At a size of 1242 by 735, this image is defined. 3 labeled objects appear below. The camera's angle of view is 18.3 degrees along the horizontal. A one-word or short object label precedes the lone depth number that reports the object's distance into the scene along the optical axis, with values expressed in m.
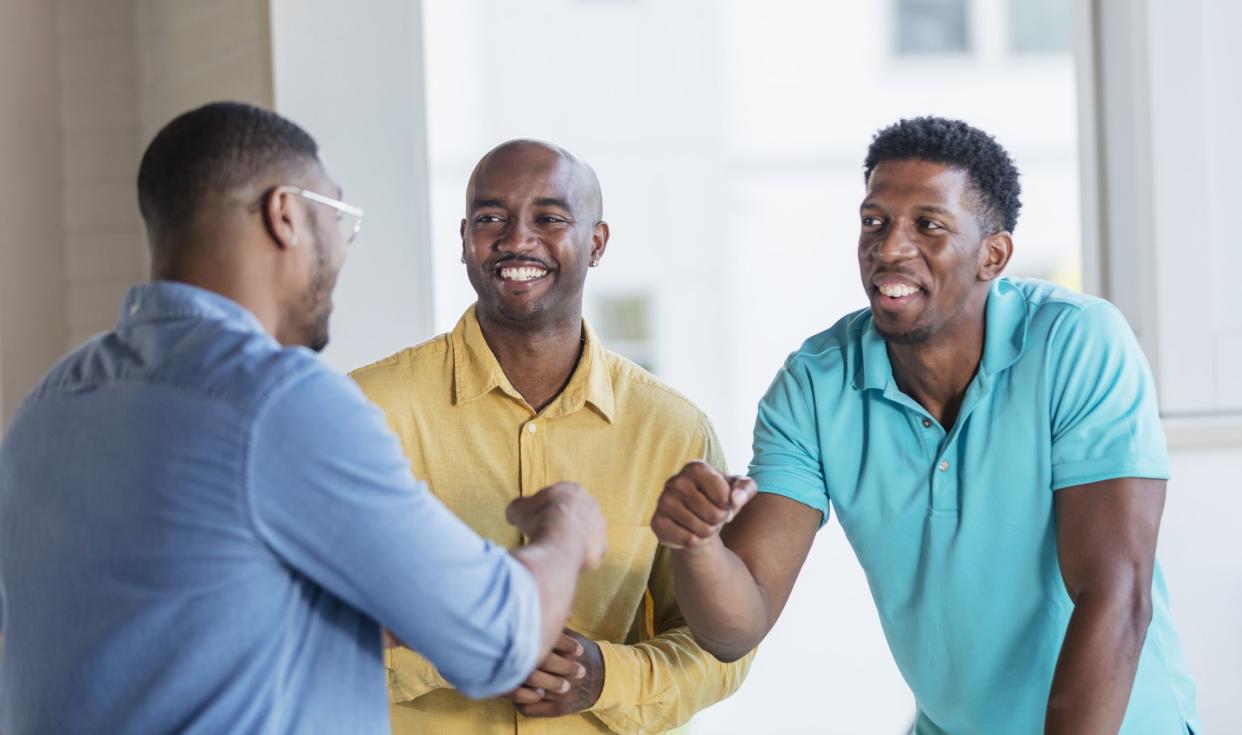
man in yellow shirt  4.33
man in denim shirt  3.75
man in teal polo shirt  4.11
